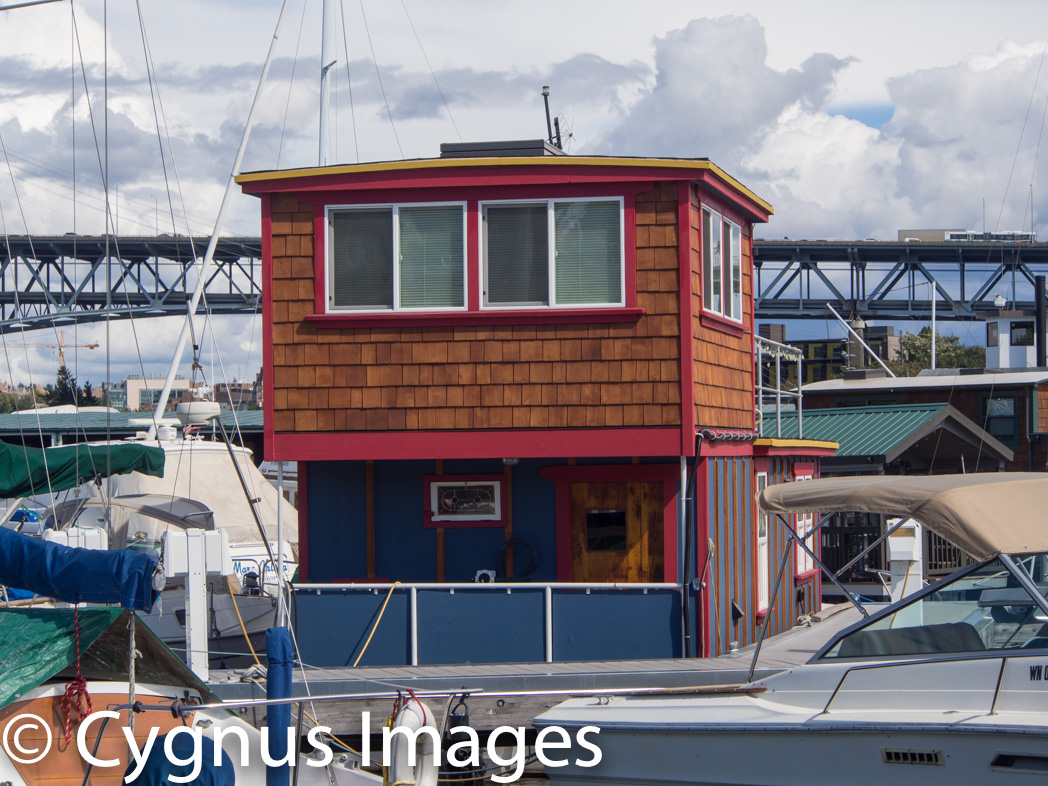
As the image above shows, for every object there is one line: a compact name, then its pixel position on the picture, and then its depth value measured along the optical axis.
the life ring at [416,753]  8.52
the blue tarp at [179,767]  7.91
